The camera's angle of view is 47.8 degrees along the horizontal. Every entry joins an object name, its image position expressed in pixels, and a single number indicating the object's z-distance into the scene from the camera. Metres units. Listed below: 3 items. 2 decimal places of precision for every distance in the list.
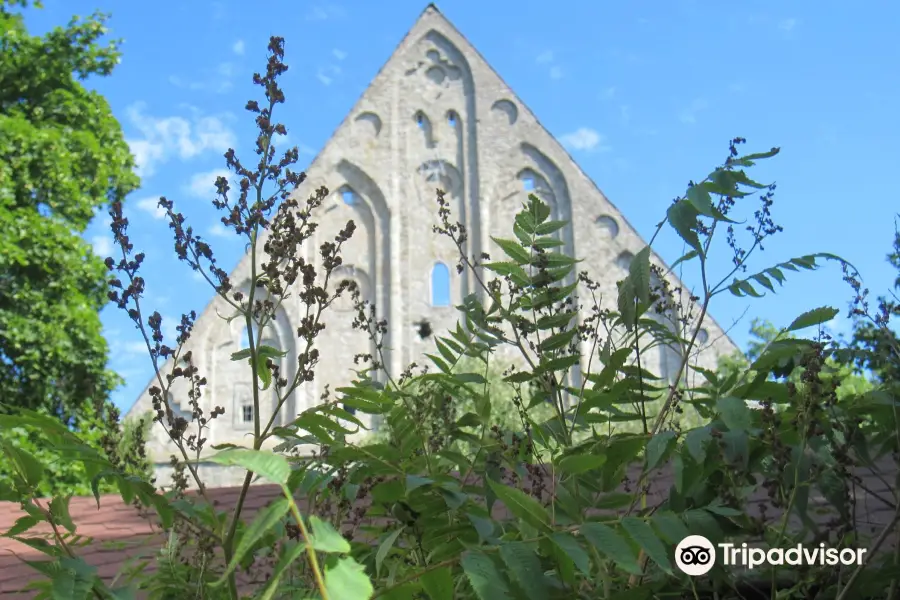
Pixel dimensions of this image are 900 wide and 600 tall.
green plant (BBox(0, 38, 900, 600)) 1.49
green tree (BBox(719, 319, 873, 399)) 16.55
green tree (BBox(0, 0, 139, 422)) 14.20
